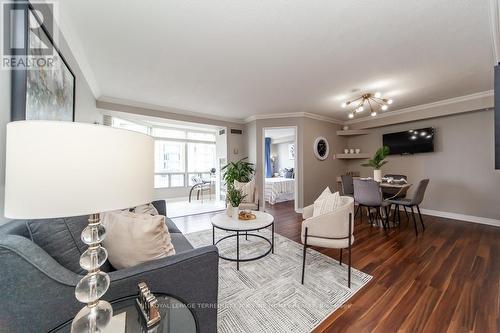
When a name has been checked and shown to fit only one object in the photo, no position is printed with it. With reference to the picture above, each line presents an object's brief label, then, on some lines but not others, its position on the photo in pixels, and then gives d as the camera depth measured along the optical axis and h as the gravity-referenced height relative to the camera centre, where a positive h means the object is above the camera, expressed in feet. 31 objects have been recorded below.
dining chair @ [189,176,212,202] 21.12 -1.98
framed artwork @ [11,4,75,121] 3.28 +1.81
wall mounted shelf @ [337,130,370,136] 16.72 +3.19
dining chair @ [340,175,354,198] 14.03 -1.35
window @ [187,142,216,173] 22.93 +1.44
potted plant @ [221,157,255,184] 15.24 -0.24
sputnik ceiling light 11.04 +4.28
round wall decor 15.80 +1.72
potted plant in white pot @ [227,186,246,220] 8.13 -1.38
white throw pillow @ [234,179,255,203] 11.43 -1.34
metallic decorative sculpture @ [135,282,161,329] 2.43 -1.90
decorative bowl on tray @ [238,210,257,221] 7.95 -2.05
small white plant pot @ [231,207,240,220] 8.13 -1.90
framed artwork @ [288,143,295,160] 28.25 +2.56
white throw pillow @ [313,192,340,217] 6.92 -1.34
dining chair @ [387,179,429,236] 10.36 -1.66
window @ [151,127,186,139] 20.58 +3.99
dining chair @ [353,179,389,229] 10.39 -1.55
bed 18.66 -2.29
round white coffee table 6.99 -2.17
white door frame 15.08 +0.43
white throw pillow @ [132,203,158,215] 6.01 -1.36
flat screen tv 13.34 +2.02
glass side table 2.54 -2.16
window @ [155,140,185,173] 20.75 +1.38
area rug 4.70 -3.74
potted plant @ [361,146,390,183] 12.00 +0.38
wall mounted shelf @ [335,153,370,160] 16.41 +1.06
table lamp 1.82 -0.02
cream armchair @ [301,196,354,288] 6.08 -2.02
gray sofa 2.29 -1.71
